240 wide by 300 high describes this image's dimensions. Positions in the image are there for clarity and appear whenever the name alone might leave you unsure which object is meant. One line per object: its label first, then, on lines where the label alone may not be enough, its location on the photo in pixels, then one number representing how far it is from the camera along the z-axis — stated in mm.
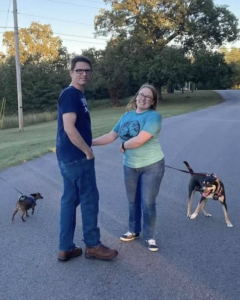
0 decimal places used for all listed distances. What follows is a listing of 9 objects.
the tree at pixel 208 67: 35062
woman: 3688
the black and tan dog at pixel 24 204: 4820
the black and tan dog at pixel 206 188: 4527
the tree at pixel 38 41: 56719
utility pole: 20812
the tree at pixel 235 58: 73538
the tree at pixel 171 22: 34428
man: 3312
